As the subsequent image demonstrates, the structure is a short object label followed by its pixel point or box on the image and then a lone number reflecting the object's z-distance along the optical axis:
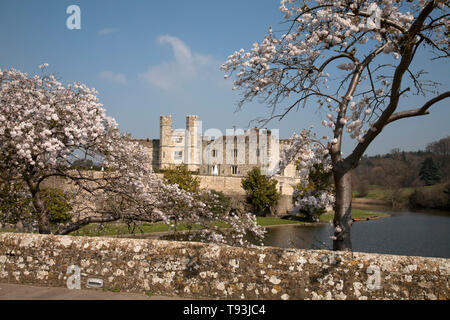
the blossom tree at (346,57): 4.69
